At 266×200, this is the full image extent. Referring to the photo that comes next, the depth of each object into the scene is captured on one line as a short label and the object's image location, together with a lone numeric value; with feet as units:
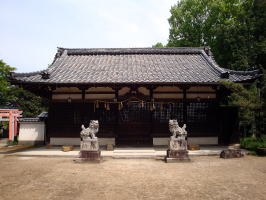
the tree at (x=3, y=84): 85.47
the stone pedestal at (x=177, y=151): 32.17
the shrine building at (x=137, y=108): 44.42
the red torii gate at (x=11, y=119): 53.71
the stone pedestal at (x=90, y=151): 31.89
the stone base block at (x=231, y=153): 34.45
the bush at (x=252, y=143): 37.91
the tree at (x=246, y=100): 35.78
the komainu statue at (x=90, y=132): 32.78
